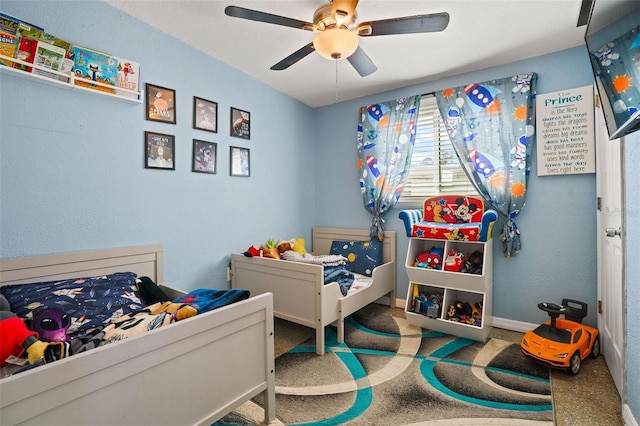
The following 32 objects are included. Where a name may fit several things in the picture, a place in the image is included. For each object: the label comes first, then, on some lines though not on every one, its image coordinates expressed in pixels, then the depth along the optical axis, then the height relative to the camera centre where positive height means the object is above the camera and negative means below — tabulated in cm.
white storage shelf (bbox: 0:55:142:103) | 169 +77
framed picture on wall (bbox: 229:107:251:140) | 294 +84
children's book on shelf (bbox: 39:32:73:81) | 183 +96
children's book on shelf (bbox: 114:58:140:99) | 213 +93
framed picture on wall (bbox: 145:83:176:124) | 232 +82
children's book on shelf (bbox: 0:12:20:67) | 166 +93
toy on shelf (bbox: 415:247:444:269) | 274 -41
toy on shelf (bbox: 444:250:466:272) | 262 -42
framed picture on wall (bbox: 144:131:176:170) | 232 +47
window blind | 308 +49
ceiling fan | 164 +101
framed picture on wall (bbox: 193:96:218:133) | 263 +83
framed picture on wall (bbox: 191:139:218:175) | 263 +47
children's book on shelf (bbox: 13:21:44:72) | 171 +93
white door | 181 -26
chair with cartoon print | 253 -6
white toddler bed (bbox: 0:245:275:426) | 89 -56
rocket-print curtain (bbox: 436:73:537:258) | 264 +64
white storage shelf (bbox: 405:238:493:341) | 250 -63
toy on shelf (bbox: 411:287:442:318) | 266 -79
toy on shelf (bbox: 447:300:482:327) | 257 -85
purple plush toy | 136 -49
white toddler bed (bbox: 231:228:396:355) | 235 -63
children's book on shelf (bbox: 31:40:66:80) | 178 +88
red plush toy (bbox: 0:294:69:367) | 105 -47
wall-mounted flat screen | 93 +51
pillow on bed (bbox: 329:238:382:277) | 324 -44
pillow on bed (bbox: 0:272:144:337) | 152 -45
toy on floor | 200 -85
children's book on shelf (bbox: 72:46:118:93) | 193 +91
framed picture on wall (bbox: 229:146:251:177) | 294 +48
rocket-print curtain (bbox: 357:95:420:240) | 322 +64
